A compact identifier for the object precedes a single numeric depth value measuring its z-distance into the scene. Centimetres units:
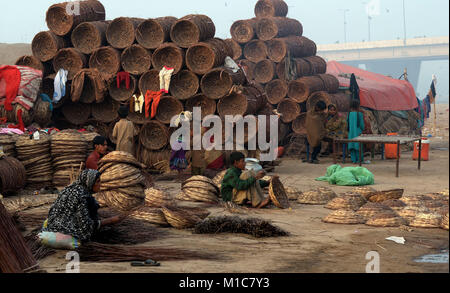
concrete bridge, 5906
